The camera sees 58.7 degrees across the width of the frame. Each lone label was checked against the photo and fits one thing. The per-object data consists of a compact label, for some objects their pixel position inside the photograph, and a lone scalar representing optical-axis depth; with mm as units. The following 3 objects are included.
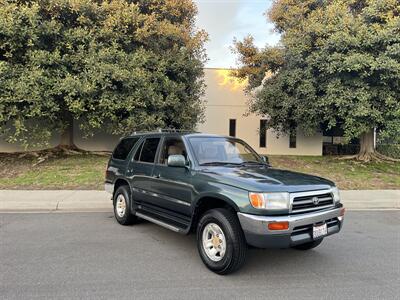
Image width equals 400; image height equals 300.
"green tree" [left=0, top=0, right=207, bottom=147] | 12562
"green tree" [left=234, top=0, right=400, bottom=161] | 13508
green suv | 4188
